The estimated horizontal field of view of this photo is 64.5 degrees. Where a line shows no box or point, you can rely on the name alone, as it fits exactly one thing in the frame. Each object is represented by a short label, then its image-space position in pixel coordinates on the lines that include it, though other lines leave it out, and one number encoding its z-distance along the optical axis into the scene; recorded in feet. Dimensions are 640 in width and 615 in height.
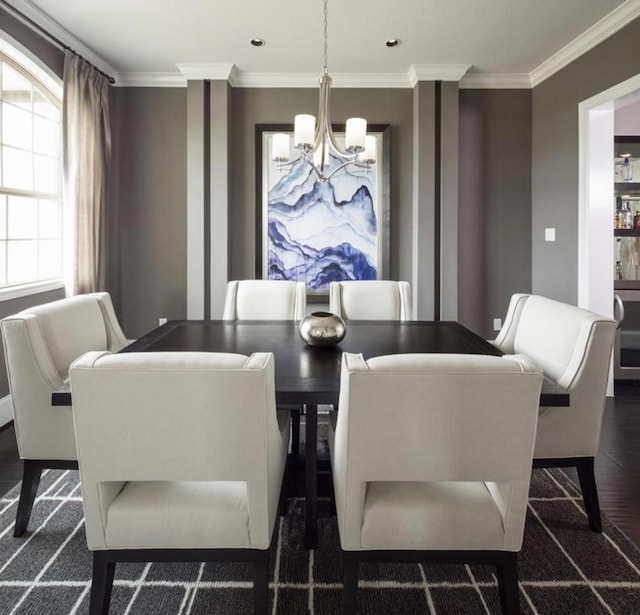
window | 11.05
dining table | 5.24
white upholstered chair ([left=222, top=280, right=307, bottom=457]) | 10.24
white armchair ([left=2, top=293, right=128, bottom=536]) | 5.97
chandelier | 8.02
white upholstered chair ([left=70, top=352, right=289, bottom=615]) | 4.06
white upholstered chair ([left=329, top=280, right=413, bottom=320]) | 10.29
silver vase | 7.10
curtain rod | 10.34
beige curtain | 12.42
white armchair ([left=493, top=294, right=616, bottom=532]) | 6.00
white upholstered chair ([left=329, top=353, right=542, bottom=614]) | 4.03
